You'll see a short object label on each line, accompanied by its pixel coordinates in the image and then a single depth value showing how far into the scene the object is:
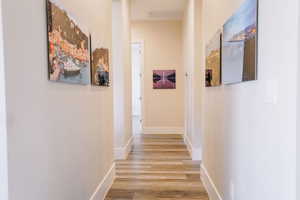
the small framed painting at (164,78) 6.32
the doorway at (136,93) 7.96
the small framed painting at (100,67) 2.31
